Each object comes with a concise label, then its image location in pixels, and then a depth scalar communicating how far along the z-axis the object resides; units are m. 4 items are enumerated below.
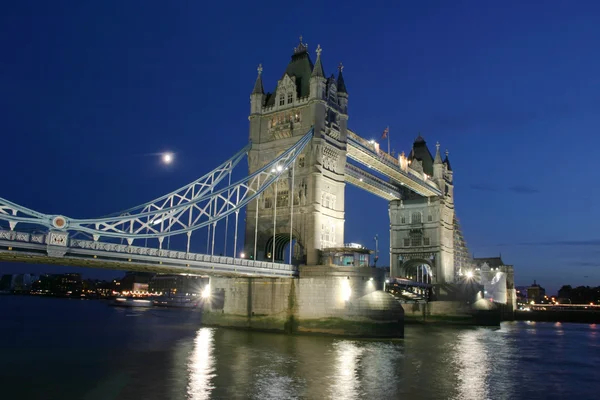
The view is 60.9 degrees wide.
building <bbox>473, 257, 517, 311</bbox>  93.94
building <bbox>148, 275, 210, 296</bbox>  188.69
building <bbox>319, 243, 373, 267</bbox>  46.72
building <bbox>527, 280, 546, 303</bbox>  169.50
